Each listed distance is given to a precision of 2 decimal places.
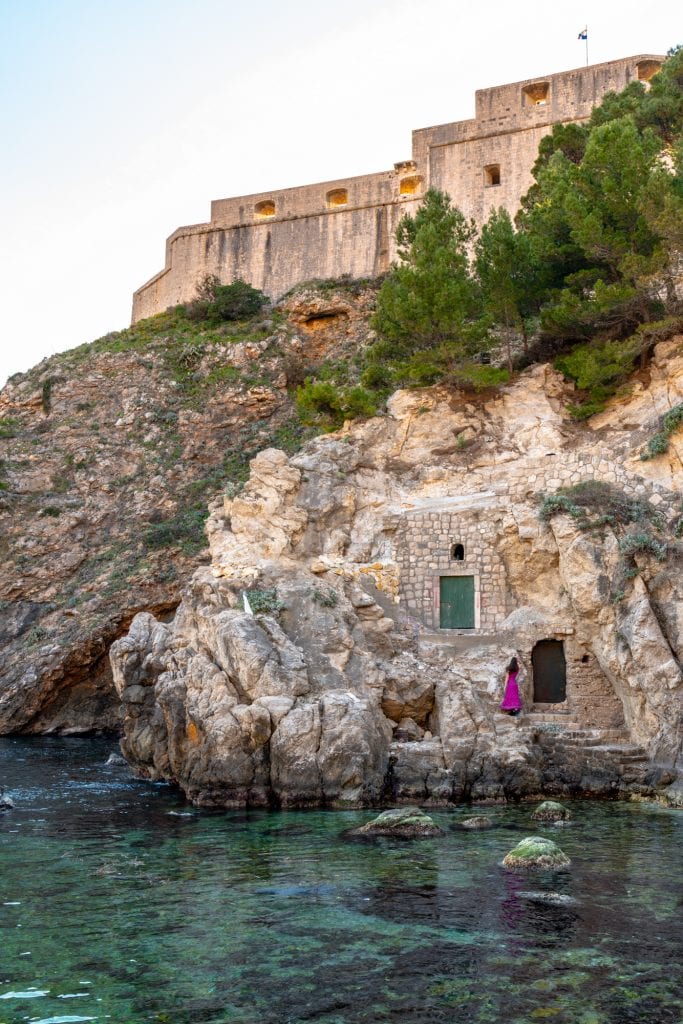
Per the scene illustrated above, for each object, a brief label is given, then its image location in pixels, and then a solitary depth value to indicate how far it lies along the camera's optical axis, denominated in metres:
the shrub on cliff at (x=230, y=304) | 37.41
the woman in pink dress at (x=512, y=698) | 16.20
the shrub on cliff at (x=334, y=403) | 20.89
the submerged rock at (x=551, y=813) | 12.90
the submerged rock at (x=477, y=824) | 12.27
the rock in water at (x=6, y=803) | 14.37
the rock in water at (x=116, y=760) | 20.40
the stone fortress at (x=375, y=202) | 32.81
